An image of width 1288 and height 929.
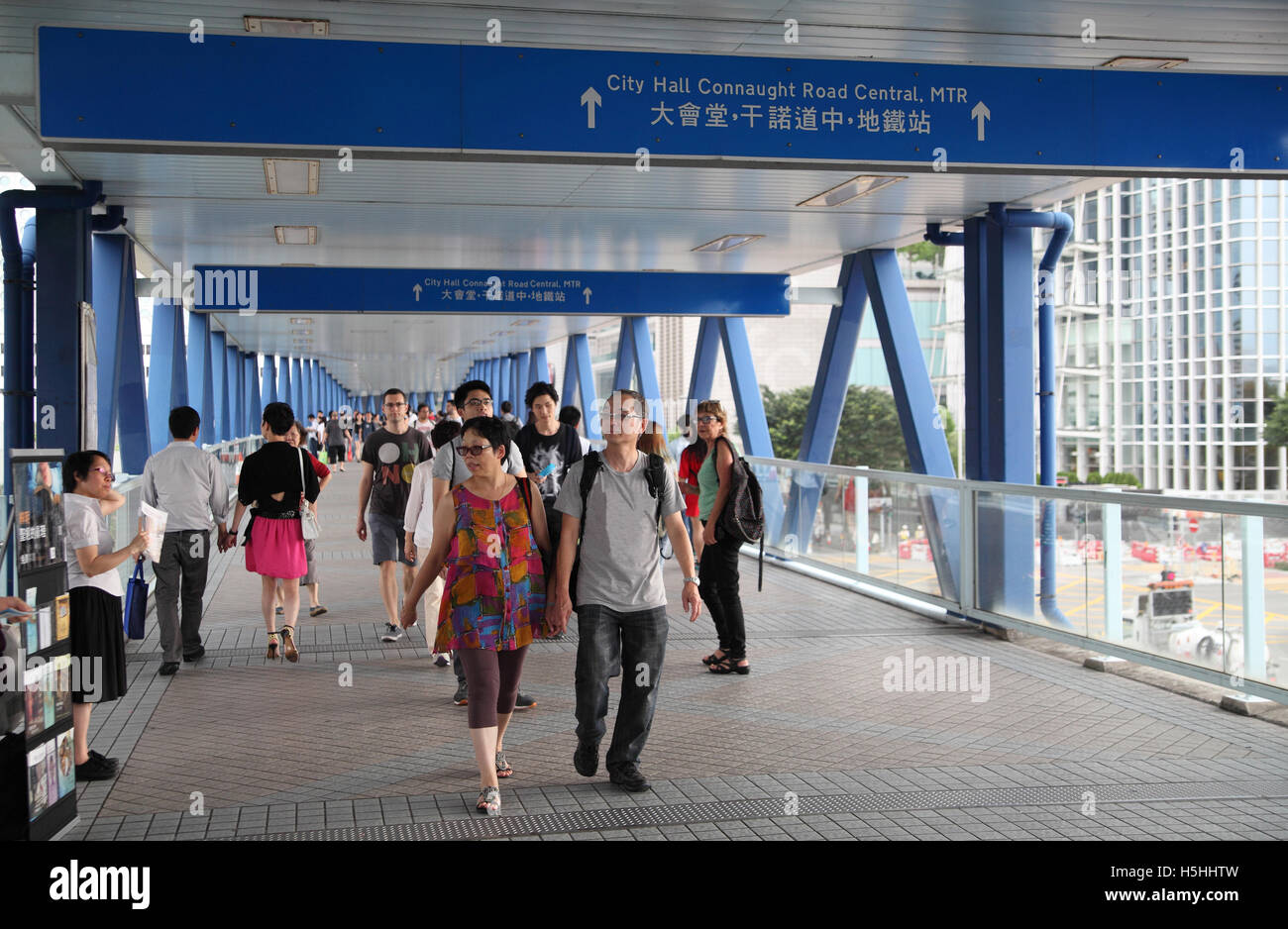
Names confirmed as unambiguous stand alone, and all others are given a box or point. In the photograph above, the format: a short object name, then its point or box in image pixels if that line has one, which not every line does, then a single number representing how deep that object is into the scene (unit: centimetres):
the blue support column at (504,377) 3777
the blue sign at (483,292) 1355
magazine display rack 423
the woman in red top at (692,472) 856
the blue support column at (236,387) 3041
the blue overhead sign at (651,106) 503
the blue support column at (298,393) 4491
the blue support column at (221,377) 2578
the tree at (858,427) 6544
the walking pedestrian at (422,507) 720
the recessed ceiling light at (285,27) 593
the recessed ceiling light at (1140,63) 684
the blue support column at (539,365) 3322
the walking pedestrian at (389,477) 863
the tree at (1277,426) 6500
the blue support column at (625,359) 2256
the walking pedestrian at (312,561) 911
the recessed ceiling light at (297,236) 1224
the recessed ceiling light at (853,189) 957
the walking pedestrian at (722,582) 777
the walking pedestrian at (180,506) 791
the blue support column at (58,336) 876
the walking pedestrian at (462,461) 620
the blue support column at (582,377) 2747
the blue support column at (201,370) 2069
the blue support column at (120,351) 1029
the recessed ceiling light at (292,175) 886
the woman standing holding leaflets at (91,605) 534
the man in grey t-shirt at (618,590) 523
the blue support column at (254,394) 3419
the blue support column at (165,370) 1536
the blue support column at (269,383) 3694
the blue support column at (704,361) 1878
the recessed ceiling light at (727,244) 1318
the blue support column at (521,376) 3400
